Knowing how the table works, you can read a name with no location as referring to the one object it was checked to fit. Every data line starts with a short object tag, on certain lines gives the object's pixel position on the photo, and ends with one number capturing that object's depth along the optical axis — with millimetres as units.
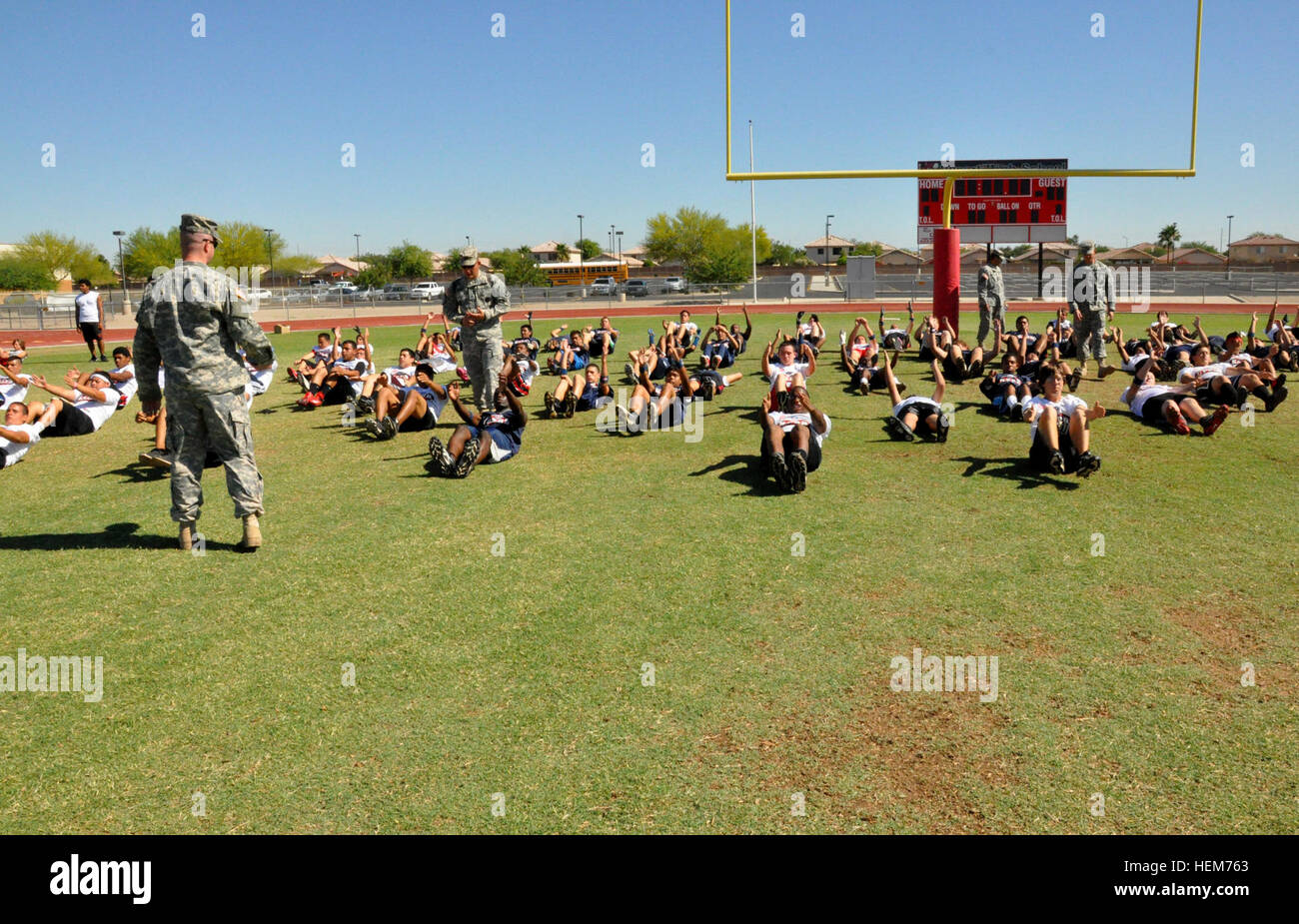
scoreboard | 41812
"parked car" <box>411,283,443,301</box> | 52056
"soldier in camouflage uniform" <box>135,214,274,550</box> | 6305
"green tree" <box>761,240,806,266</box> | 100700
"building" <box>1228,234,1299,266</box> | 101100
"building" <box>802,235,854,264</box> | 108188
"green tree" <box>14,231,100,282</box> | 82562
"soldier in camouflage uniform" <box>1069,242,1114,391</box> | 13594
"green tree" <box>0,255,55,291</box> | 73250
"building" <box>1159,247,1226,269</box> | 86888
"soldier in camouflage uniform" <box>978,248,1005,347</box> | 17359
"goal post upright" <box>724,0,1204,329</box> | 17125
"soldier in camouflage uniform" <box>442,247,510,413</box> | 10703
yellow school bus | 83125
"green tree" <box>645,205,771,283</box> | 88812
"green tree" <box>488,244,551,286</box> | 78562
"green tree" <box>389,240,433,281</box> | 94688
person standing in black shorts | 18453
